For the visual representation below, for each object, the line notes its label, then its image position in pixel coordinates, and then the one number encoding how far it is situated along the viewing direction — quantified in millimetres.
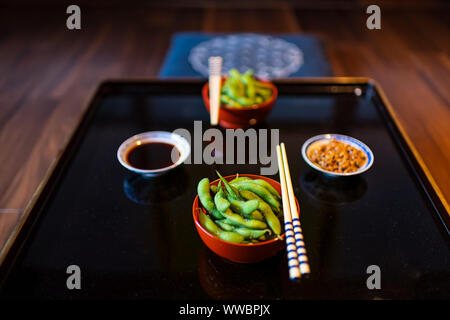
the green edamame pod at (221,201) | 711
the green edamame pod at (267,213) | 689
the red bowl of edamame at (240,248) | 678
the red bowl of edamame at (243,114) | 1060
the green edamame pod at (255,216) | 701
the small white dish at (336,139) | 902
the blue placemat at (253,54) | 1905
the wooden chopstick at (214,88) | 1047
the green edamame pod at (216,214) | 727
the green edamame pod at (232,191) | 739
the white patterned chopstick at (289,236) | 589
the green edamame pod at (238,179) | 806
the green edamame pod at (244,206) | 691
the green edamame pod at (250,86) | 1084
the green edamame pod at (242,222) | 688
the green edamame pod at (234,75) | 1120
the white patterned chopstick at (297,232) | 598
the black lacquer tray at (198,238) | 721
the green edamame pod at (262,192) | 743
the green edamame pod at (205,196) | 741
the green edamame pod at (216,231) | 687
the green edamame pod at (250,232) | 678
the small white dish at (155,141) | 919
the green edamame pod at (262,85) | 1127
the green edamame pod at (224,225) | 706
